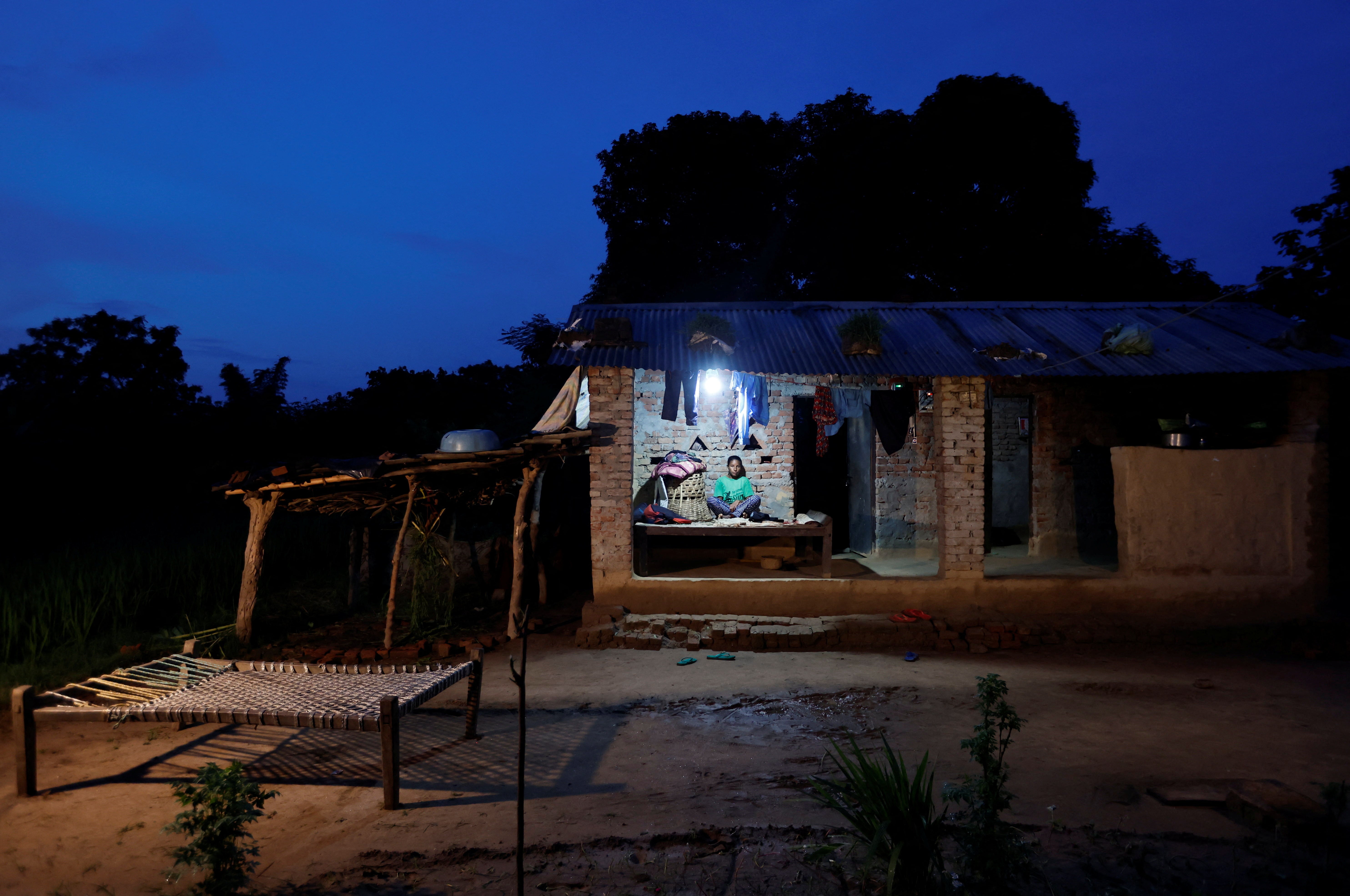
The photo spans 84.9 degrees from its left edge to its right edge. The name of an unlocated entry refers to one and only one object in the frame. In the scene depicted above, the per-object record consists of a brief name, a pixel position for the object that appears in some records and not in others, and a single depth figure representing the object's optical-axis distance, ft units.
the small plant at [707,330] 29.14
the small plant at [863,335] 27.96
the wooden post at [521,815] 8.33
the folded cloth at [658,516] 30.27
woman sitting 32.53
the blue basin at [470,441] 25.31
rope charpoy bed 14.30
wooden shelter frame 24.59
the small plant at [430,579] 28.04
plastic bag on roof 27.91
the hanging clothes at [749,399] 32.07
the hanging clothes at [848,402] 33.86
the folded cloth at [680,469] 33.37
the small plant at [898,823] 9.91
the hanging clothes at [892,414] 32.37
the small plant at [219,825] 10.00
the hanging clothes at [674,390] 30.04
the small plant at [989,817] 10.06
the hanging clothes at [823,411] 32.32
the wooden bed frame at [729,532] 29.25
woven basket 33.86
